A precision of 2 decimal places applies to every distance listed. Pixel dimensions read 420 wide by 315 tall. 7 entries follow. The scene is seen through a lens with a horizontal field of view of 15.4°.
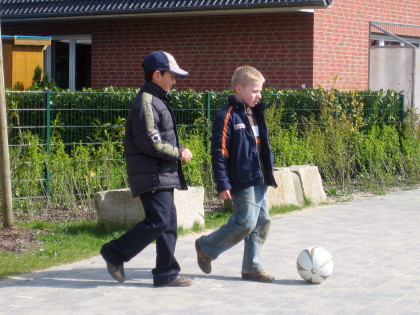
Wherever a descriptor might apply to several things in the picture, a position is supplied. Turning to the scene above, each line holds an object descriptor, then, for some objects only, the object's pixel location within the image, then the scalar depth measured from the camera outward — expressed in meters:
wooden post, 15.68
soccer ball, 12.55
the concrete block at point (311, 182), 20.77
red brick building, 29.30
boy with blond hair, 12.25
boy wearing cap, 11.83
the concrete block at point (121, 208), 16.32
